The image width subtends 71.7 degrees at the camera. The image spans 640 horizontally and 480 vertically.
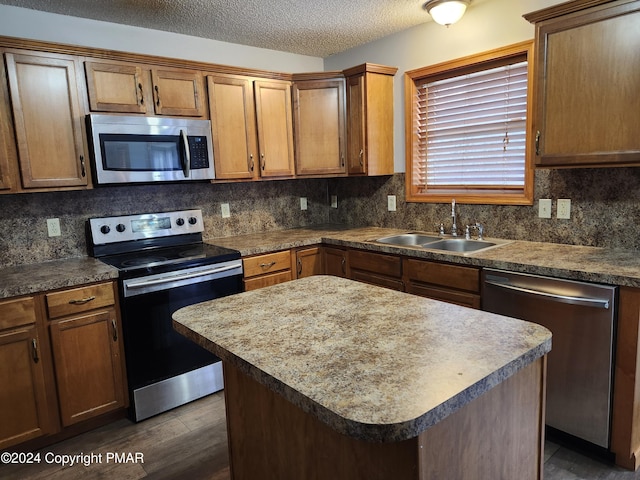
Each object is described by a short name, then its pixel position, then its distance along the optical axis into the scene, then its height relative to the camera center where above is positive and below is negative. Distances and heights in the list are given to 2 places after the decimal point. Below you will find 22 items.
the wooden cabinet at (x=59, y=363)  2.19 -0.85
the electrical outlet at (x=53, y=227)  2.76 -0.17
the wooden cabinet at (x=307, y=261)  3.27 -0.54
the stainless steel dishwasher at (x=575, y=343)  1.96 -0.76
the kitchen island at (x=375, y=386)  0.96 -0.45
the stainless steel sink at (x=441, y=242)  2.89 -0.41
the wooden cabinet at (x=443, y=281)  2.45 -0.57
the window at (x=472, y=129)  2.78 +0.36
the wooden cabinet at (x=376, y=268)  2.87 -0.56
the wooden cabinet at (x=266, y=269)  3.01 -0.55
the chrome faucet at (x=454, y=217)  3.11 -0.25
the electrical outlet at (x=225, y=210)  3.53 -0.14
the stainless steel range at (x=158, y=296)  2.51 -0.60
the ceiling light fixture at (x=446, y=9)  2.69 +1.06
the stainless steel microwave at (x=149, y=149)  2.60 +0.29
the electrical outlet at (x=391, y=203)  3.60 -0.15
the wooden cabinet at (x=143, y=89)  2.61 +0.66
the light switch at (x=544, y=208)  2.65 -0.18
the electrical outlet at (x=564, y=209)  2.56 -0.18
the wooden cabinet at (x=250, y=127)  3.10 +0.47
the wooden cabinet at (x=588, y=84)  1.98 +0.44
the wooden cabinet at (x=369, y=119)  3.32 +0.51
